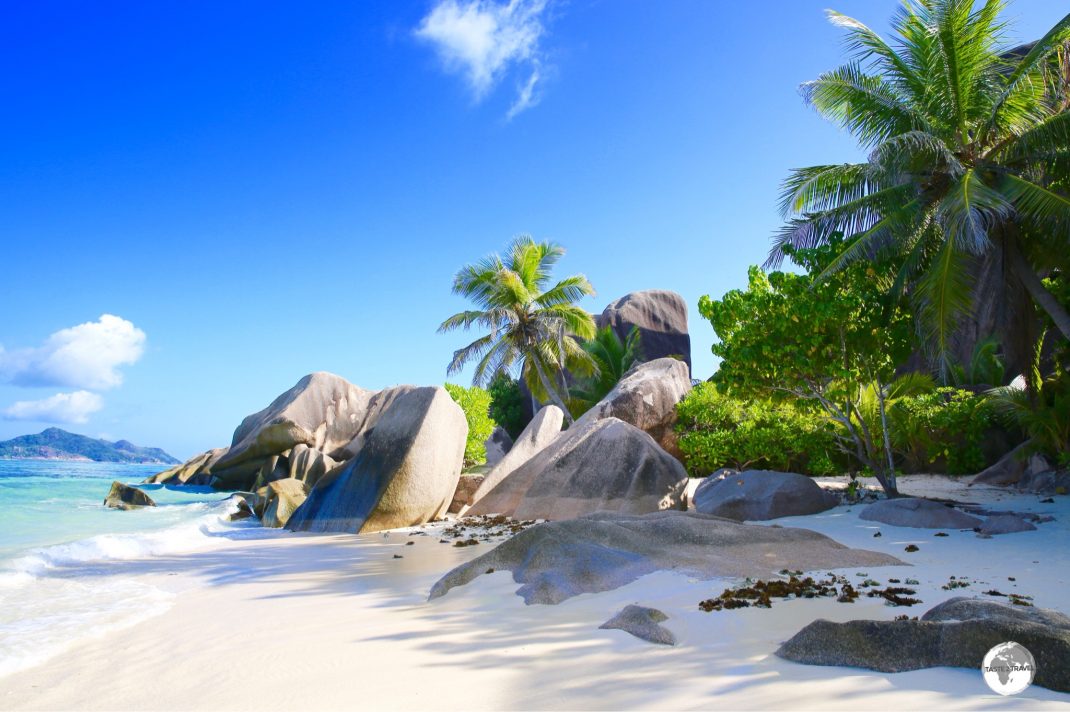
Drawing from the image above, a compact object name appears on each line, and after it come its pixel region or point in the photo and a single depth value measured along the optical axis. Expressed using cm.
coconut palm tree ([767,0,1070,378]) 1029
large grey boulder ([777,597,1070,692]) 269
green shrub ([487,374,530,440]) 3422
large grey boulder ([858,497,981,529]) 785
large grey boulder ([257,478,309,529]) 1250
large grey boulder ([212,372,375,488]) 2681
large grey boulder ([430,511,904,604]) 494
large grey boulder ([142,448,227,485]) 3417
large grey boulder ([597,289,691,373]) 3338
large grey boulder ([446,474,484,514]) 1342
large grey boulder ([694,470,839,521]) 920
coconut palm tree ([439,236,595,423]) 2333
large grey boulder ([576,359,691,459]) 1700
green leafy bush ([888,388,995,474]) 1489
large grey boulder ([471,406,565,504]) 1303
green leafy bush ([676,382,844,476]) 1307
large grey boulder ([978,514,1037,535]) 732
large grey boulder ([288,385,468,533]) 1089
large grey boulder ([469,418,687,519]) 1061
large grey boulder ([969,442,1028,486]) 1424
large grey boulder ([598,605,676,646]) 353
